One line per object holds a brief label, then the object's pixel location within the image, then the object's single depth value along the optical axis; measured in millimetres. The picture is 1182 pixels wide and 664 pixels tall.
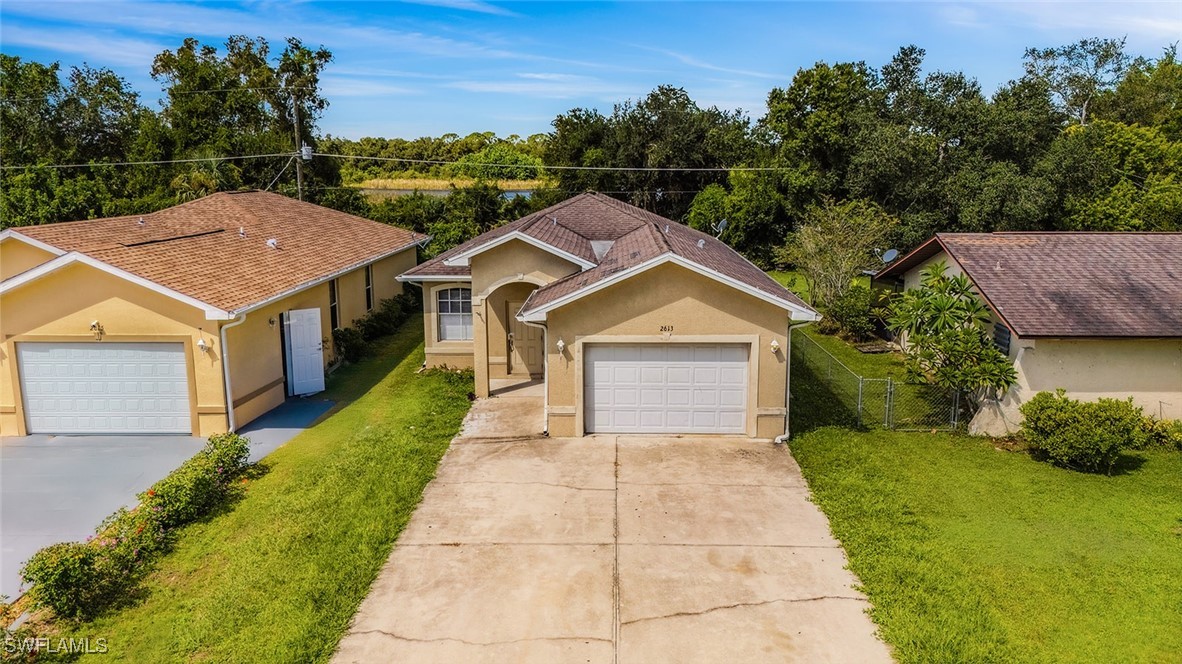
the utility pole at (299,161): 34438
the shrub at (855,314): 23375
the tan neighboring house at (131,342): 14266
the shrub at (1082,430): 12922
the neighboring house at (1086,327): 14445
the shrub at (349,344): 20688
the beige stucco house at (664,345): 14195
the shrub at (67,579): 8297
